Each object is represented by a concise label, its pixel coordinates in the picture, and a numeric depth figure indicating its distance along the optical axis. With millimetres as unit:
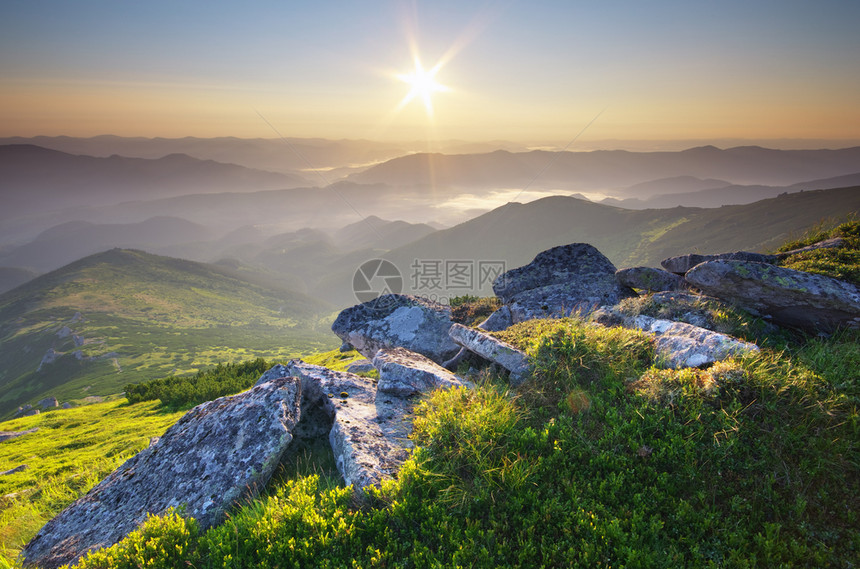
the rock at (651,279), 13117
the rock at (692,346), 7082
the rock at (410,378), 9008
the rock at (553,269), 16656
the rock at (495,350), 8195
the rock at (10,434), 26578
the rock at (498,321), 13625
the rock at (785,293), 8495
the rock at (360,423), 6625
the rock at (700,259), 12828
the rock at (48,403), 89875
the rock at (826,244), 11859
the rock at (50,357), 191000
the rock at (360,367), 17714
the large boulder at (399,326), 14617
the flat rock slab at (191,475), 6465
